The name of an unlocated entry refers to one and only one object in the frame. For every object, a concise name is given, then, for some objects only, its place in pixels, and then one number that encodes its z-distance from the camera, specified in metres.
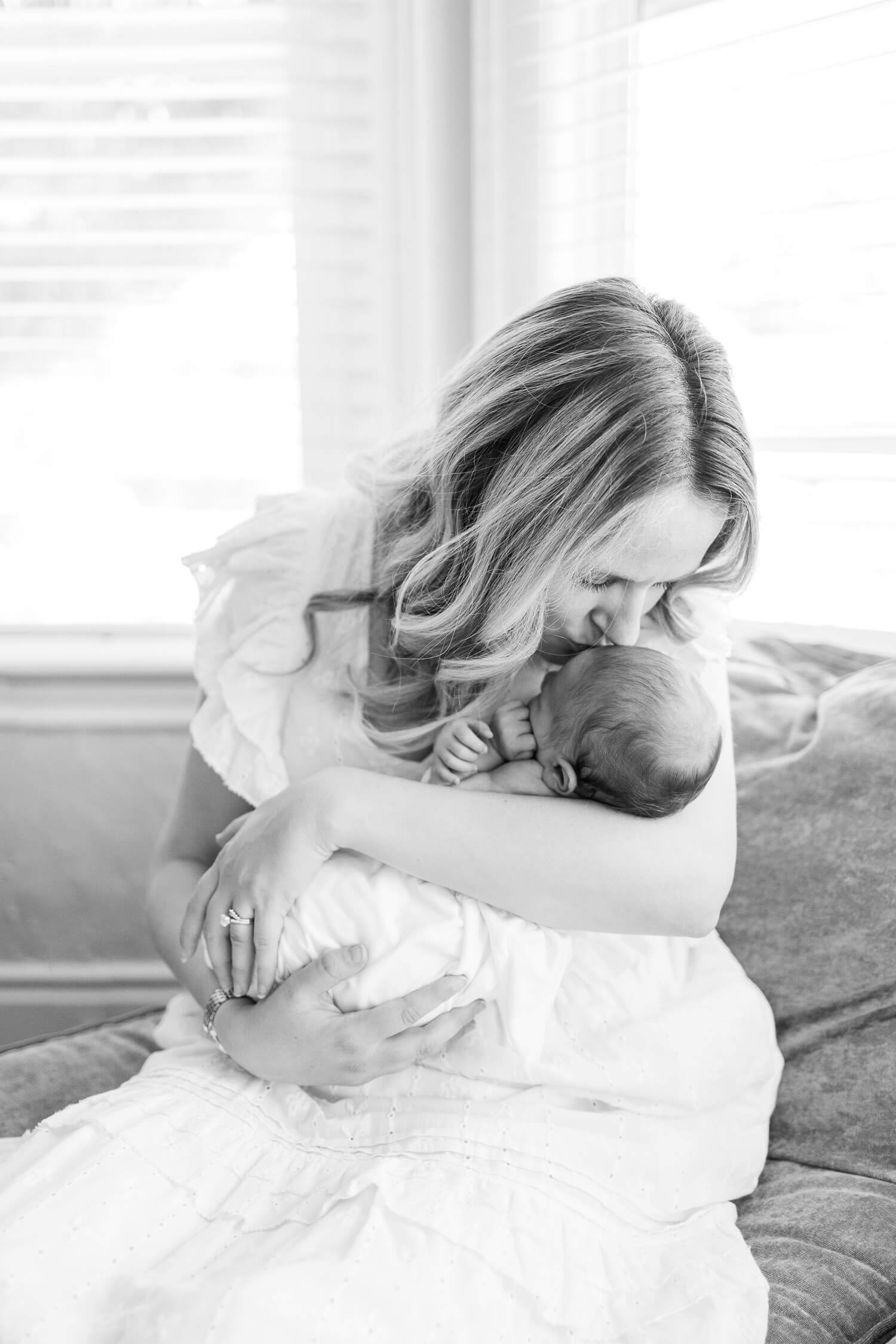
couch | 1.11
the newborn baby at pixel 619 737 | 1.08
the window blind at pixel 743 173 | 1.67
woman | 0.96
